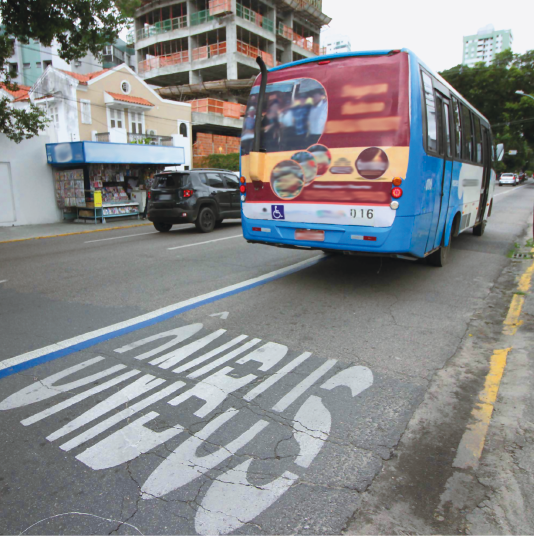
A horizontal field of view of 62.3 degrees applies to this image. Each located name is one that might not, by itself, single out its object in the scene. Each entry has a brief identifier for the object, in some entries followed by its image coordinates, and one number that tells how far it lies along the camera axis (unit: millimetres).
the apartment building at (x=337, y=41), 151125
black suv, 12703
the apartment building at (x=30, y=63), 49828
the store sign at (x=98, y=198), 17494
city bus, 5344
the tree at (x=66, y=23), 10641
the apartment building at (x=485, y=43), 183000
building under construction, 41000
